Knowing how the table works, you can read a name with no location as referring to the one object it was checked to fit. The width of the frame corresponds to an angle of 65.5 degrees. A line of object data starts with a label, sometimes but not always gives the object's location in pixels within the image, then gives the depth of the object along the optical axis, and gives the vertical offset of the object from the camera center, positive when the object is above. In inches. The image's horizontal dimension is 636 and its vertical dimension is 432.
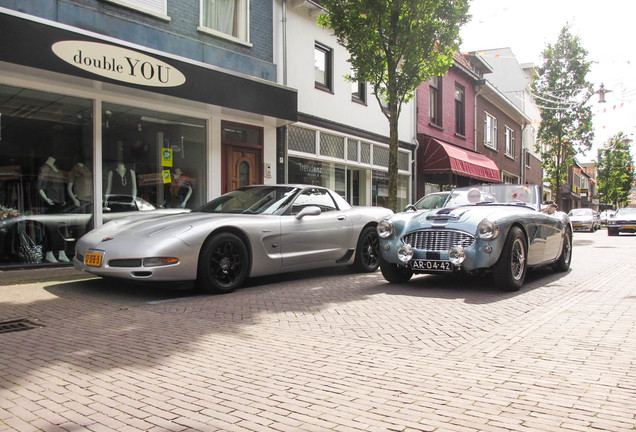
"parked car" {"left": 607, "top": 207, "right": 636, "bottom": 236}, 903.7 -20.9
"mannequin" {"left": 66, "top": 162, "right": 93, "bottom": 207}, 346.0 +19.3
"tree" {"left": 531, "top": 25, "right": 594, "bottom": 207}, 1077.8 +258.0
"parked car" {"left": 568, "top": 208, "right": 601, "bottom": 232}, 1121.4 -17.0
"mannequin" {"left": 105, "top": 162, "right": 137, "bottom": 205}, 364.5 +23.2
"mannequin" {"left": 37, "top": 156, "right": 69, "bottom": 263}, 332.5 +12.4
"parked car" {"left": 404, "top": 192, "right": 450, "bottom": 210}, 507.5 +12.7
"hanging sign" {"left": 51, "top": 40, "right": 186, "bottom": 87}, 298.2 +96.9
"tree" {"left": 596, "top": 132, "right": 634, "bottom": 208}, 1991.8 +195.1
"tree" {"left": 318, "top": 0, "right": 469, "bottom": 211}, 421.4 +152.6
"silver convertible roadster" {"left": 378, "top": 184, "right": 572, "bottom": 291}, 231.1 -14.2
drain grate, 166.2 -39.2
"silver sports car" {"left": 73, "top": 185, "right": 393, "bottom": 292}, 214.1 -13.6
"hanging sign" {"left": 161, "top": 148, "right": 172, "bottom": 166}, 406.9 +46.1
